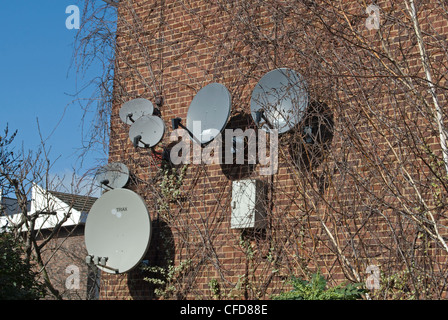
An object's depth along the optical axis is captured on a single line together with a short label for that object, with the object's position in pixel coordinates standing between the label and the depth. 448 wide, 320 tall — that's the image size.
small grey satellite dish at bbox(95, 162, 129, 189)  9.32
